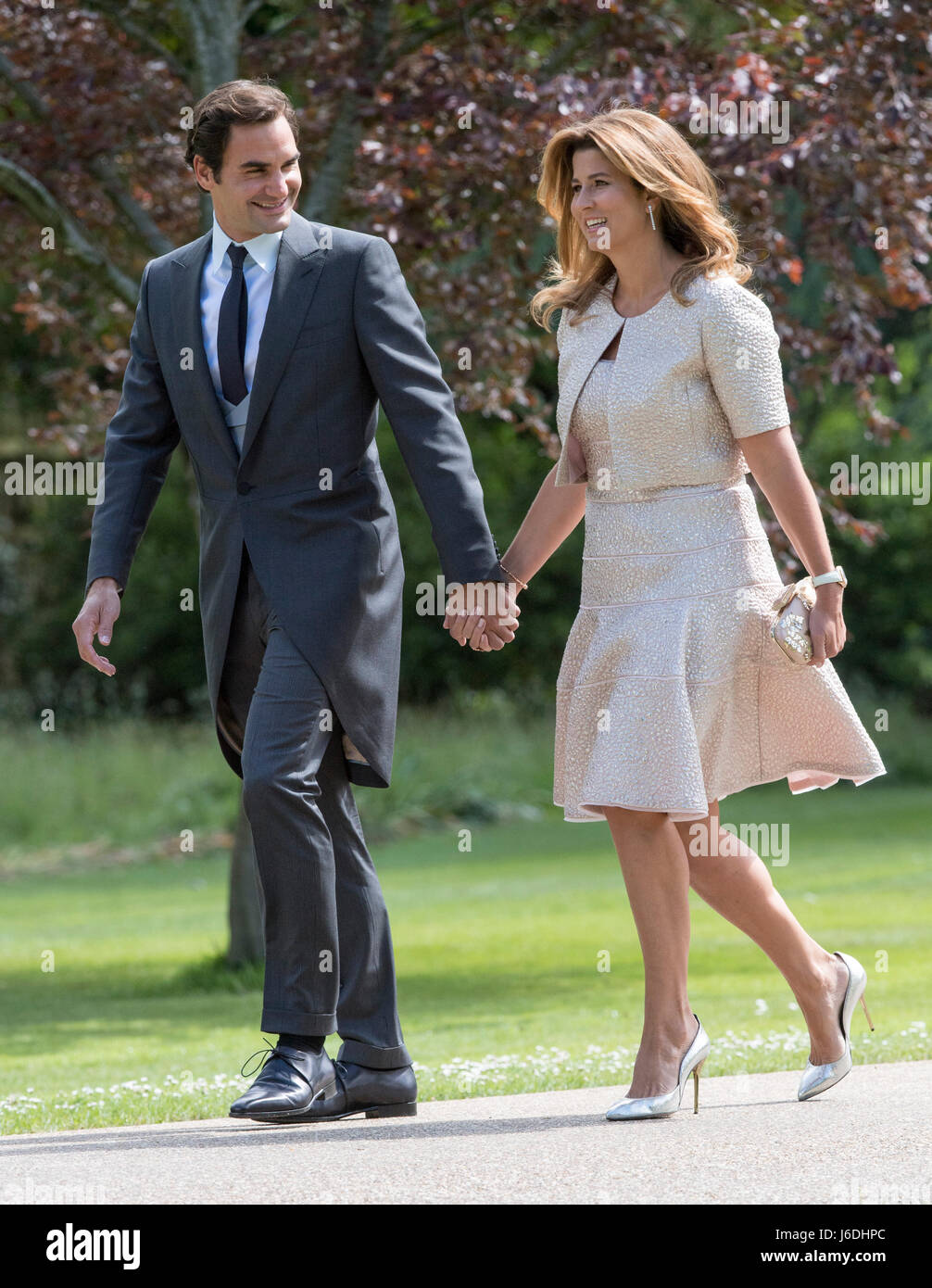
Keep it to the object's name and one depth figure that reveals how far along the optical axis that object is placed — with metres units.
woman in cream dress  8.80
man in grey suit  8.73
